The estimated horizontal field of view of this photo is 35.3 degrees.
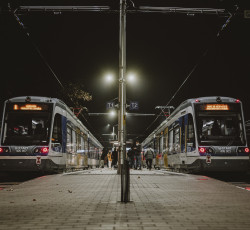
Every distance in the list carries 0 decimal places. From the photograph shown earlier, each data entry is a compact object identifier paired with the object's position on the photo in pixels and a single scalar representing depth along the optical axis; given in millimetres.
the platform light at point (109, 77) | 20848
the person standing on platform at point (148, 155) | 26938
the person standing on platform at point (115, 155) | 30866
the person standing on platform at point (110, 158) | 39225
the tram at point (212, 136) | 15781
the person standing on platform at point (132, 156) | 26597
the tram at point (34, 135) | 15797
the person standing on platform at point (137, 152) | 25734
